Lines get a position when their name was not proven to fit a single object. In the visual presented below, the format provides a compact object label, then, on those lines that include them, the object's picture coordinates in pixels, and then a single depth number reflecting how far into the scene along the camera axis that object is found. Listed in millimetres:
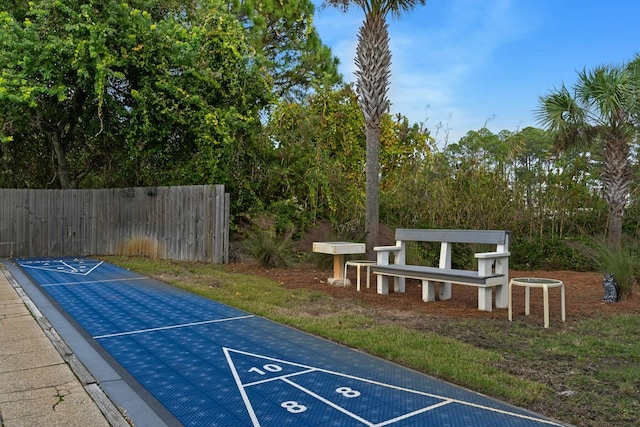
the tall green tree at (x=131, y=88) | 11836
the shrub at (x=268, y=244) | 11352
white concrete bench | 6574
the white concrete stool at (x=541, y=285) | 5812
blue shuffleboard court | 3262
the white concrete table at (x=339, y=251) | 8602
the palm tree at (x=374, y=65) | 10273
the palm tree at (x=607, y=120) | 10391
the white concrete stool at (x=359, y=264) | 8258
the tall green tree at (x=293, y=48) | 21359
